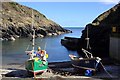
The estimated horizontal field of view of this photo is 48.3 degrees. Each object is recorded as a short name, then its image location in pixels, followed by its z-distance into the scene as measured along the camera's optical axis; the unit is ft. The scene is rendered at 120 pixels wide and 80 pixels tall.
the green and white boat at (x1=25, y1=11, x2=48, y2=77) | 45.87
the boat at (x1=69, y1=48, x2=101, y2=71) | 47.39
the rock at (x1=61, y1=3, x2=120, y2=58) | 94.20
